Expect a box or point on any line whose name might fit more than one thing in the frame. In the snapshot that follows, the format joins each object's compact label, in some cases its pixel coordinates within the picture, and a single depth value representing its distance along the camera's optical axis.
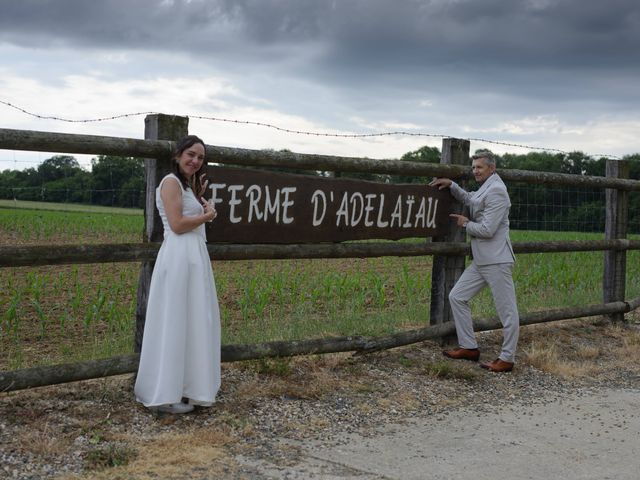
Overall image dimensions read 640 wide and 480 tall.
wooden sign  5.74
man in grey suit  6.78
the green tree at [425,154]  37.55
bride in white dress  4.96
